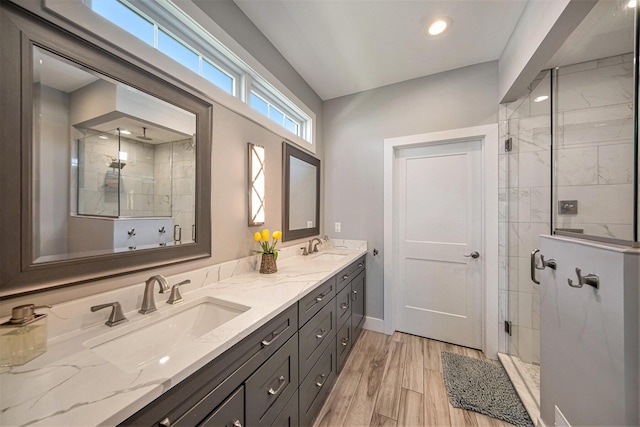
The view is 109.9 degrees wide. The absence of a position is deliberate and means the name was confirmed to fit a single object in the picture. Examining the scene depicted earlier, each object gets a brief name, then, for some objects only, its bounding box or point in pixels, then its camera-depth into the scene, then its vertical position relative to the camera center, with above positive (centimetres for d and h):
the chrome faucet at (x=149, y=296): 101 -38
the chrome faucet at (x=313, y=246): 243 -36
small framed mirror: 215 +21
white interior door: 224 -30
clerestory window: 107 +99
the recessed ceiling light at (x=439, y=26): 168 +145
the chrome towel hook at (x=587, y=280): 94 -29
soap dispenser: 64 -37
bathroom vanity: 53 -46
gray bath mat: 150 -133
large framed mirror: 74 +21
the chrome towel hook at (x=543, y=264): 123 -29
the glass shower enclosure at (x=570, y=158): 99 +34
